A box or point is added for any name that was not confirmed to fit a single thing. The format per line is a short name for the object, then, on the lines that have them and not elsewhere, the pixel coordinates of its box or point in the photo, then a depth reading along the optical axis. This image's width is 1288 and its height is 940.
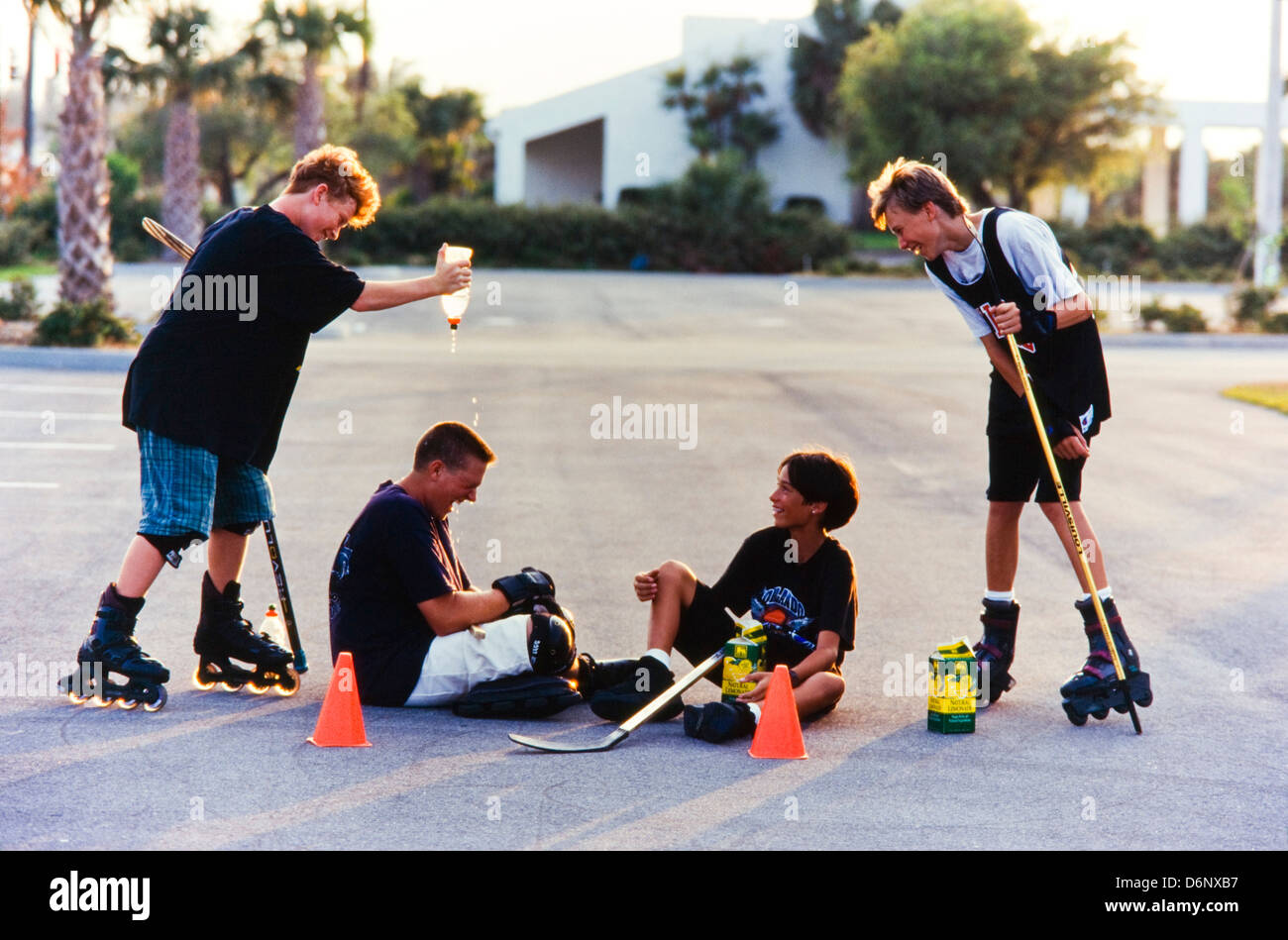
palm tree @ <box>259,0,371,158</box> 31.50
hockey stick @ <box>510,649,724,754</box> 5.17
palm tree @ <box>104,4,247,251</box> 24.92
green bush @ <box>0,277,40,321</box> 21.47
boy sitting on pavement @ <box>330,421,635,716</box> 5.54
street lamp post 30.84
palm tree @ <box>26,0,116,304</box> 20.72
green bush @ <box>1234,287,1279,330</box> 27.10
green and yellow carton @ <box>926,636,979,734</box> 5.52
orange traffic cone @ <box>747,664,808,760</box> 5.16
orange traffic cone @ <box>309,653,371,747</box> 5.11
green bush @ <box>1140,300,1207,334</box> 26.53
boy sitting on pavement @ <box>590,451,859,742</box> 5.62
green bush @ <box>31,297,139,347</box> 19.08
